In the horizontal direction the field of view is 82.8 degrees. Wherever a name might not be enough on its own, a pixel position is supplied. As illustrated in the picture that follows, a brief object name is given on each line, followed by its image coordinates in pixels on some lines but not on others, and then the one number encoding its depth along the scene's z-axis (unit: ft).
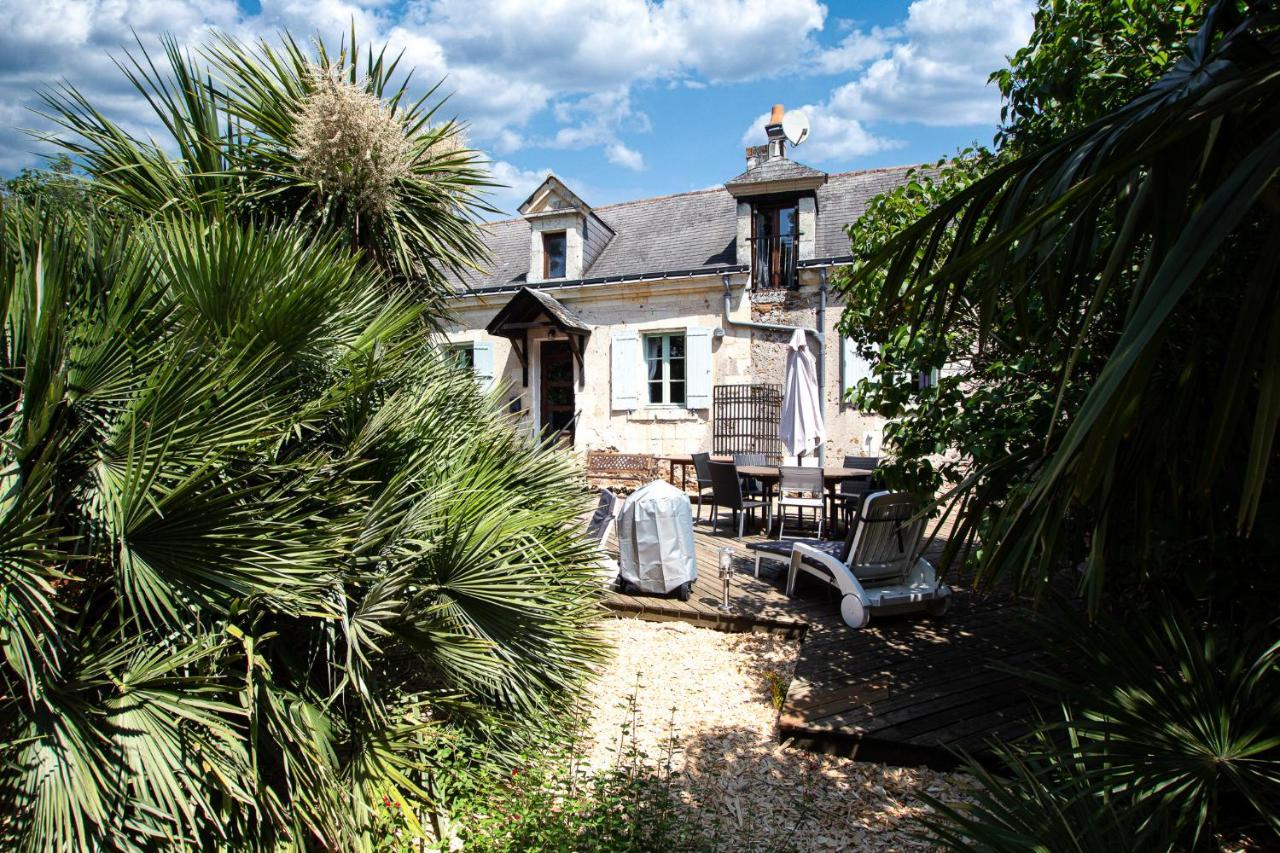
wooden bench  45.17
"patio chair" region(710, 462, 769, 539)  28.91
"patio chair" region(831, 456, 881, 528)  27.81
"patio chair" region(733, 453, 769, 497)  33.17
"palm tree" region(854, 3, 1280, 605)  3.00
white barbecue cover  20.65
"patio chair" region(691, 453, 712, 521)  33.79
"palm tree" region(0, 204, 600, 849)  6.53
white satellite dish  47.09
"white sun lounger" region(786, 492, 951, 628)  17.84
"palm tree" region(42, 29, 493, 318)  12.59
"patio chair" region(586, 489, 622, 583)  20.86
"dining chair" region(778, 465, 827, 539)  28.14
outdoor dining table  28.27
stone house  42.65
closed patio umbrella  32.65
